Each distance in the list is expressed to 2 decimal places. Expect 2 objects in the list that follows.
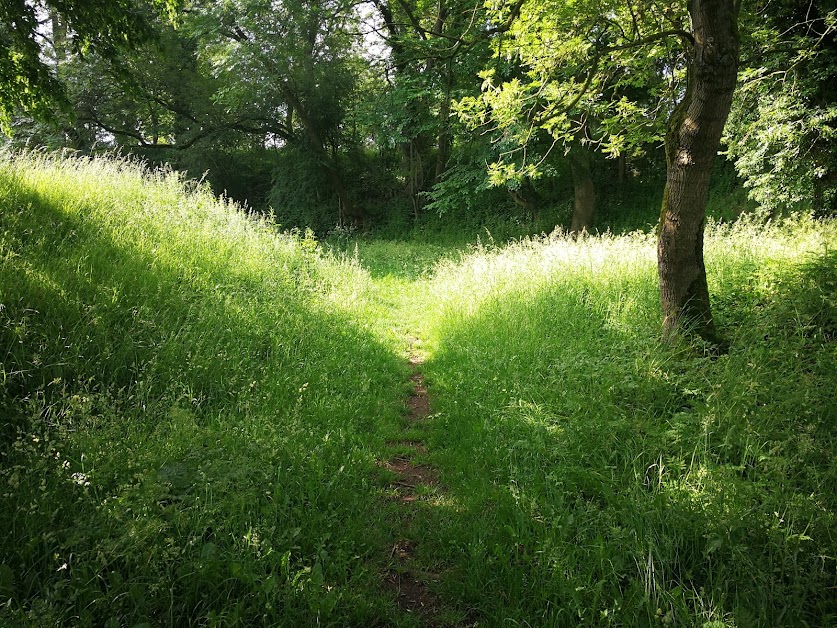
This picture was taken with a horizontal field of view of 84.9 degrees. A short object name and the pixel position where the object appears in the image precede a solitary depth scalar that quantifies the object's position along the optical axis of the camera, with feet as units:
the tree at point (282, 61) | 68.80
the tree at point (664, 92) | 14.80
